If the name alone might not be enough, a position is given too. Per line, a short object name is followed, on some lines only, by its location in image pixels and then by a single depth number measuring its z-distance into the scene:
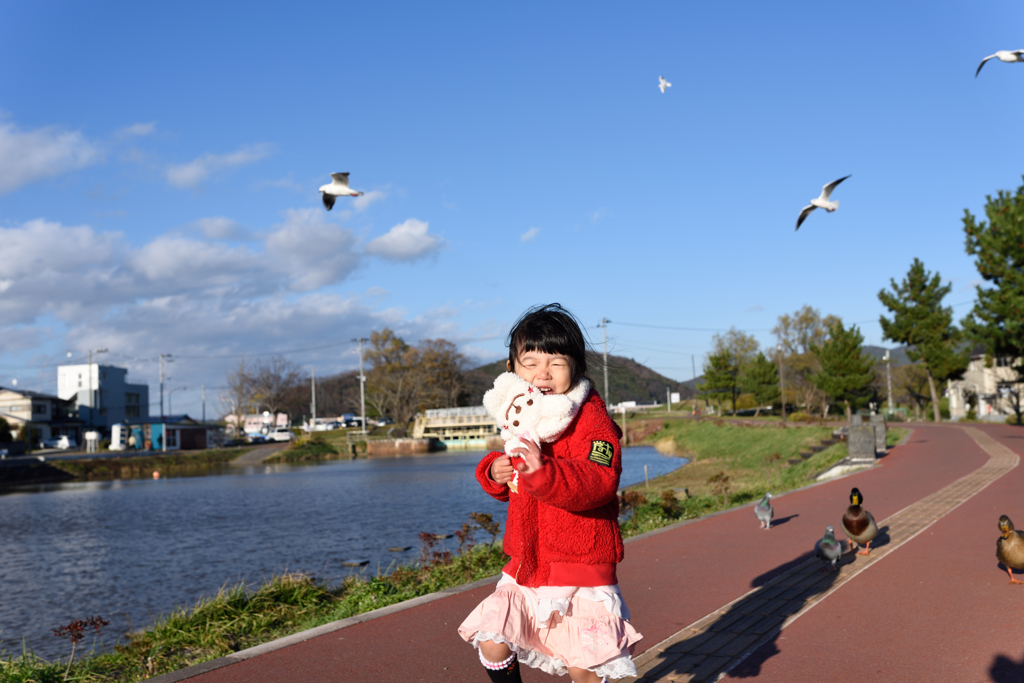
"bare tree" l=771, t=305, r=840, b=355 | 82.58
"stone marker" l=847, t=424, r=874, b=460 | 20.25
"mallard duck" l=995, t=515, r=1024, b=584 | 6.18
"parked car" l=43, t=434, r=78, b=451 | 66.56
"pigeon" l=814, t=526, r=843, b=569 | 6.97
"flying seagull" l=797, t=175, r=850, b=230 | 8.38
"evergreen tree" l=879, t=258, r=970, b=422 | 48.31
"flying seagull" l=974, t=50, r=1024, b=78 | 8.51
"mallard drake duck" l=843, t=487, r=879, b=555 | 7.62
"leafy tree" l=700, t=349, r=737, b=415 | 70.00
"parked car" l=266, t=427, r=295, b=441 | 74.75
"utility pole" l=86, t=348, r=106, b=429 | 80.51
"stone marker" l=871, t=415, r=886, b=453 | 23.36
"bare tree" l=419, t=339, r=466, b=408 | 88.31
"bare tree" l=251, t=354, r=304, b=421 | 99.75
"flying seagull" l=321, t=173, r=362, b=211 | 7.50
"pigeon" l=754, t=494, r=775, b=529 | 9.92
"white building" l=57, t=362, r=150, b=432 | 80.69
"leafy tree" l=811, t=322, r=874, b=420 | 49.47
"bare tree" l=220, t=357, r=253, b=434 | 98.19
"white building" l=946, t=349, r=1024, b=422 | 47.39
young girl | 2.35
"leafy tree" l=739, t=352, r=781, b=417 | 66.88
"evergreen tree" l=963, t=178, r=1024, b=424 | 27.08
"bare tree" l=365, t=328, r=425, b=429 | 85.94
